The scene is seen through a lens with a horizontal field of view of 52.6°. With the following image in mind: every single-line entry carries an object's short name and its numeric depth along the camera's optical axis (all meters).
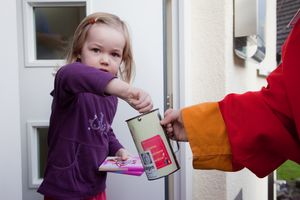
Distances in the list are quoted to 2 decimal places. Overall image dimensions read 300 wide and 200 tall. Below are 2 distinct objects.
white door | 1.03
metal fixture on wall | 1.17
